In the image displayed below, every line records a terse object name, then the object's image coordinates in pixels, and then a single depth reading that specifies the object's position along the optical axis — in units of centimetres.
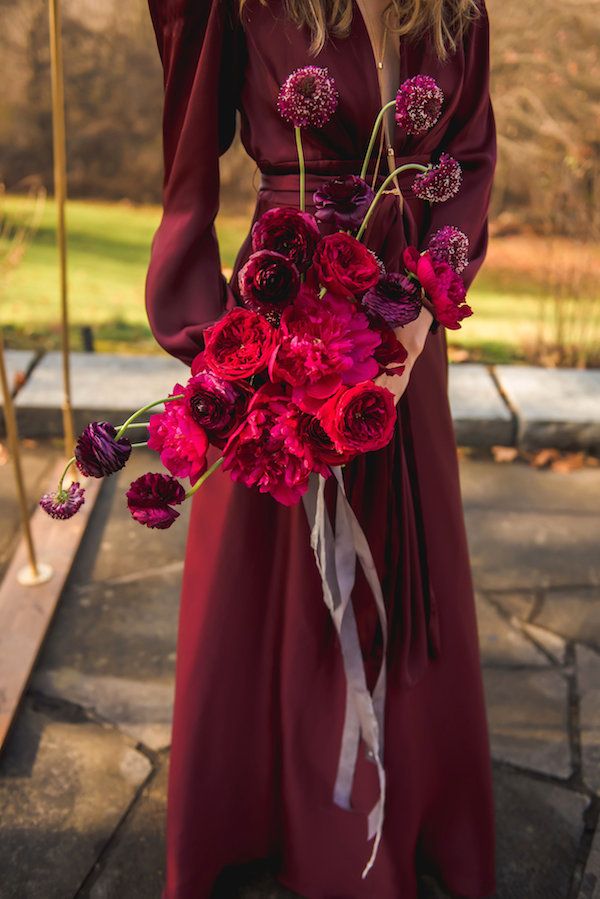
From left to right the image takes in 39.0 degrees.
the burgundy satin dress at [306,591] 151
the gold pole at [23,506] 251
